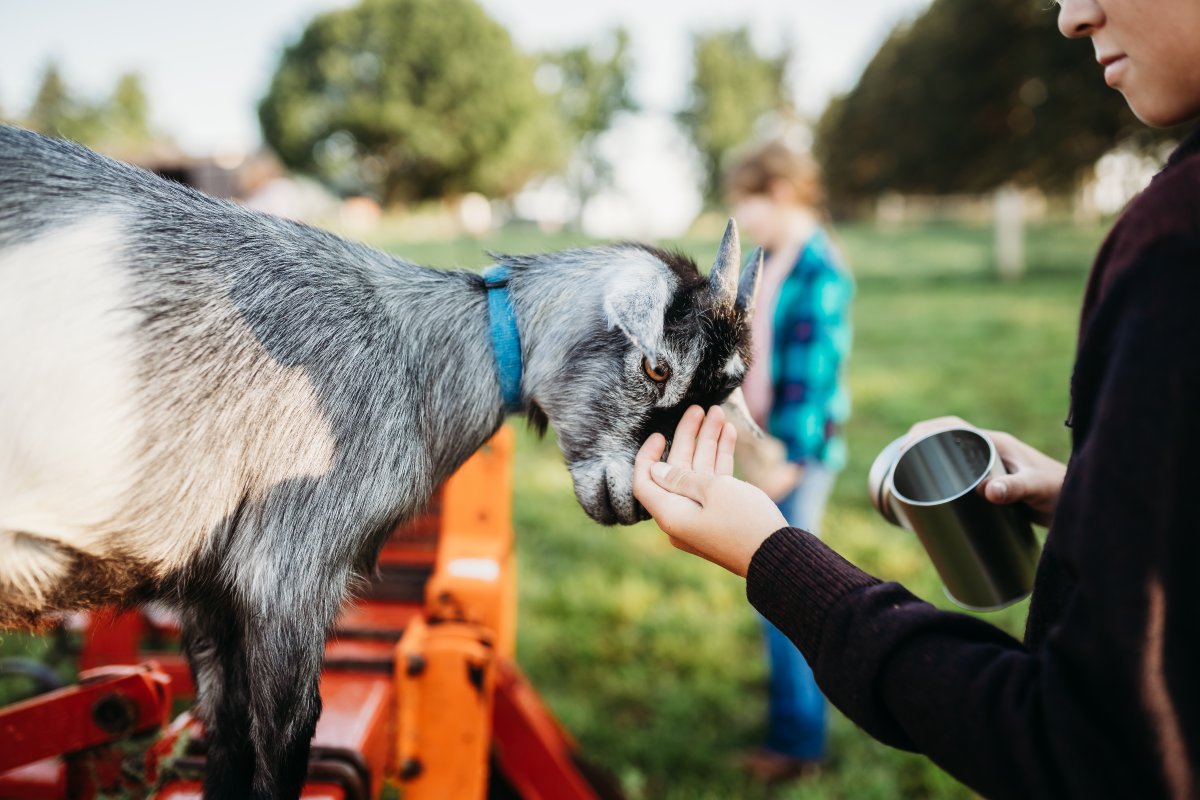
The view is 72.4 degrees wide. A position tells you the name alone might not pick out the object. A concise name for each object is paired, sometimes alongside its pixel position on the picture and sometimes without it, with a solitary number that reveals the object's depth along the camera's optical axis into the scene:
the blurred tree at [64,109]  61.50
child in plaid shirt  3.23
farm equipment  1.85
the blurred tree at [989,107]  17.36
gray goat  1.43
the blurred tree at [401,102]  41.06
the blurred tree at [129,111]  67.94
